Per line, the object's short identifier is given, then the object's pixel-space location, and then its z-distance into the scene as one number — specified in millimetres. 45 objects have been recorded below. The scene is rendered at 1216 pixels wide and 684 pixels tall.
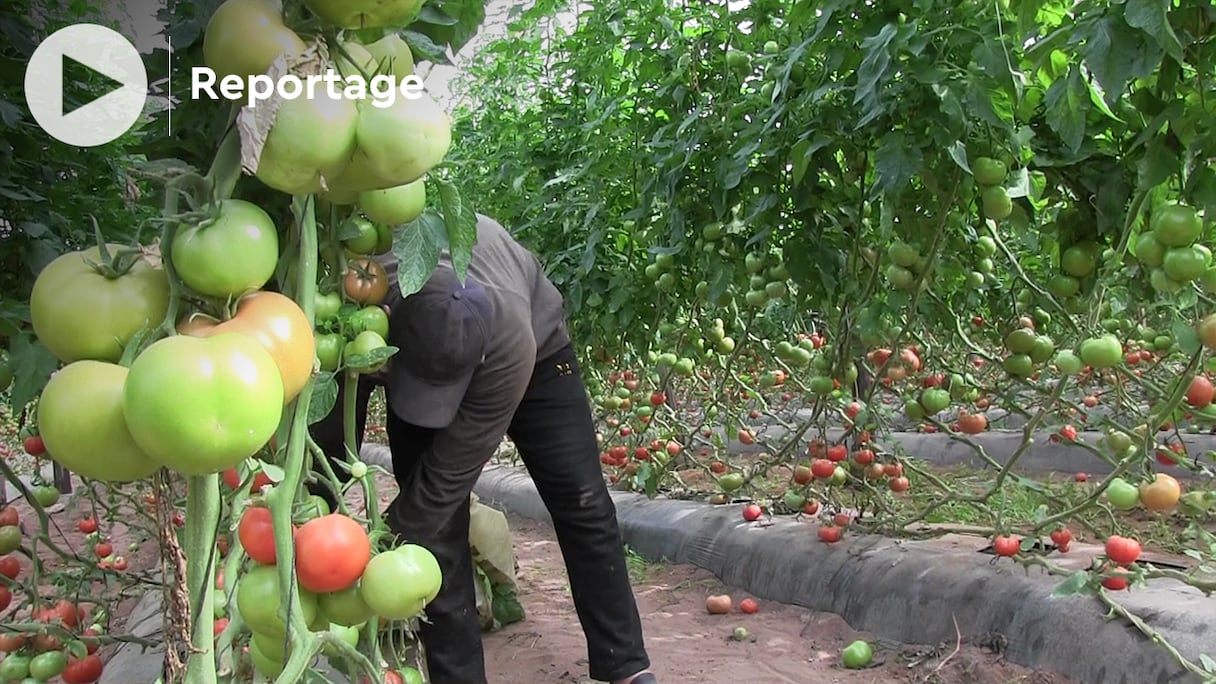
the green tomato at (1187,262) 1689
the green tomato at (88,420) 568
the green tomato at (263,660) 925
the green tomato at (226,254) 624
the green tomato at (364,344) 1115
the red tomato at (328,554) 859
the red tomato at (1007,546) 2570
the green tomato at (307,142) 666
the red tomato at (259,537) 860
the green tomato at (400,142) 702
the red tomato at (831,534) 3238
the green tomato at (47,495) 2059
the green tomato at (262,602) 846
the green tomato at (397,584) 896
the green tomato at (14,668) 1580
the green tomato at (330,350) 1085
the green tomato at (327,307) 1068
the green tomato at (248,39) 693
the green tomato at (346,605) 928
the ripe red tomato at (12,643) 1663
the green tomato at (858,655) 2633
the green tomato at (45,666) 1614
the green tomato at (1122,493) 2298
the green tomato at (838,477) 3324
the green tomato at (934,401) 2750
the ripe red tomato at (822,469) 3270
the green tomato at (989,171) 2064
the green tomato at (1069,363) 2268
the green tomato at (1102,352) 2166
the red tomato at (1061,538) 2607
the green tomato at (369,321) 1146
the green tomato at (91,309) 621
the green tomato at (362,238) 1024
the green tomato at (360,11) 703
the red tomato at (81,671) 1697
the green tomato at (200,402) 542
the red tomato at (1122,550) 2227
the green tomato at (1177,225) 1703
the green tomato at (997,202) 2096
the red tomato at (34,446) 2184
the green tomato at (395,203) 856
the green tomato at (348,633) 1047
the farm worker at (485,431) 1840
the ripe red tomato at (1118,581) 2232
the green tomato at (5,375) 1419
